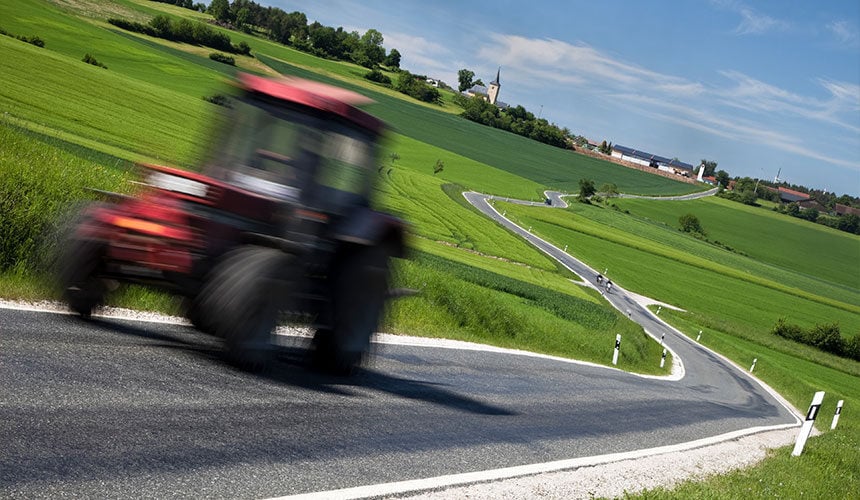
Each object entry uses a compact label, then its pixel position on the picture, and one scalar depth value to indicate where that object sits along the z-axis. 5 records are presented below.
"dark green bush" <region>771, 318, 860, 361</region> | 63.59
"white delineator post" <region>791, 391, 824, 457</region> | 15.28
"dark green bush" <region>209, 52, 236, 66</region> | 93.19
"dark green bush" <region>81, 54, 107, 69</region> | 59.43
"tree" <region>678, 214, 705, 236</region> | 122.07
